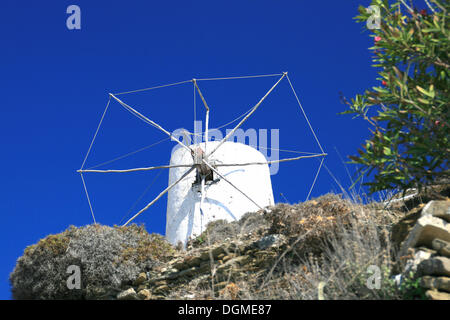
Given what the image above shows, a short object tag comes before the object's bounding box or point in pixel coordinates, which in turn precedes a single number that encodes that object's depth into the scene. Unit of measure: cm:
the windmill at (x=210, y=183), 1367
